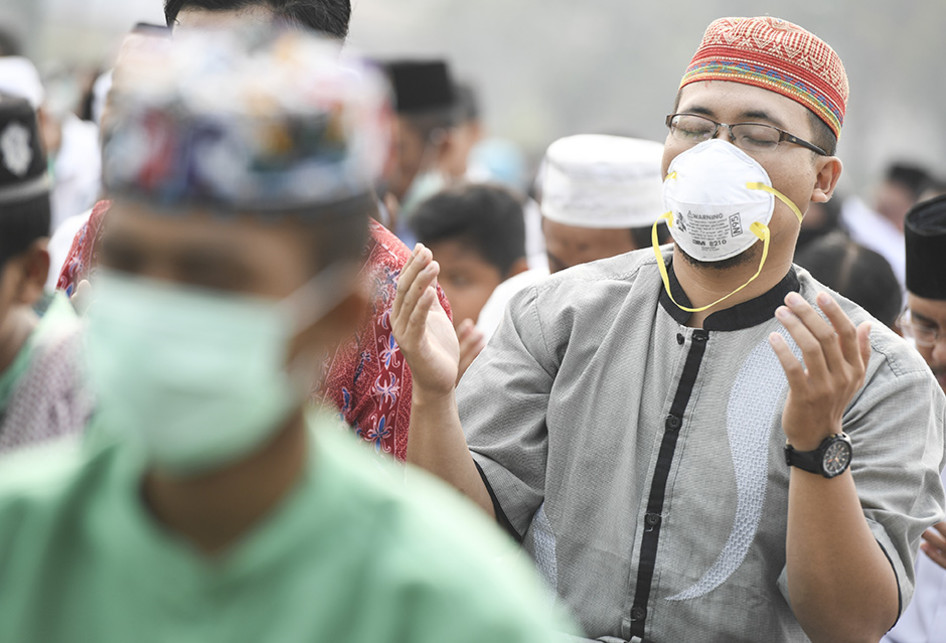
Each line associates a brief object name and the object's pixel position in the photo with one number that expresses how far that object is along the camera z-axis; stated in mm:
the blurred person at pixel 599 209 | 9352
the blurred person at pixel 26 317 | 4215
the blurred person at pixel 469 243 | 10625
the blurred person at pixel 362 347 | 5492
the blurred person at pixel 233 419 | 2713
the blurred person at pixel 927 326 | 7598
